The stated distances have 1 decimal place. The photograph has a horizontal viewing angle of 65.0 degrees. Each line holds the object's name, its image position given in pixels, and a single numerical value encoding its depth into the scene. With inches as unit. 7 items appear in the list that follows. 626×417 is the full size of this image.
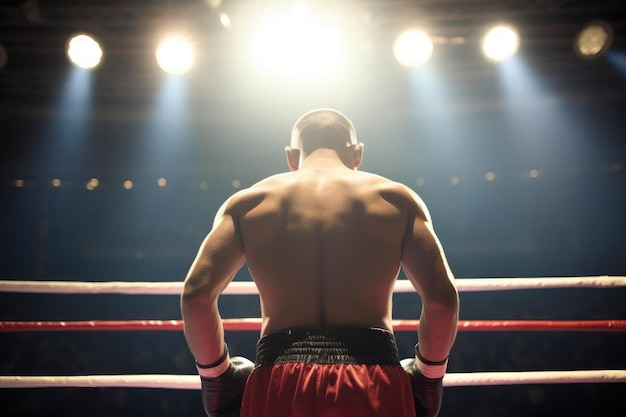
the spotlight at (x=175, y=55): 135.6
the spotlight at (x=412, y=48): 135.3
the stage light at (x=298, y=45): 127.9
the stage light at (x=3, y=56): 143.9
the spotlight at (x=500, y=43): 134.8
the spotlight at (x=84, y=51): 138.4
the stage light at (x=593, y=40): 133.2
